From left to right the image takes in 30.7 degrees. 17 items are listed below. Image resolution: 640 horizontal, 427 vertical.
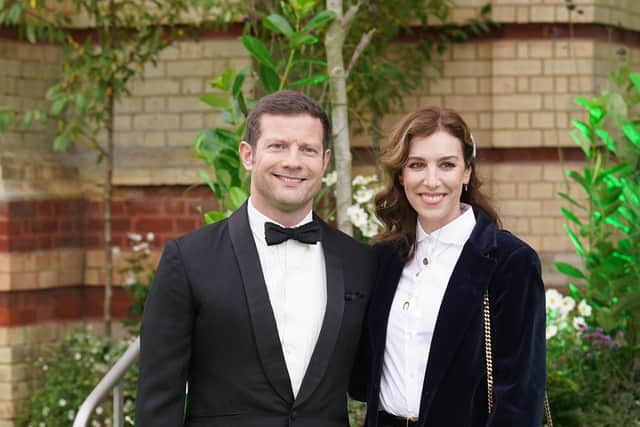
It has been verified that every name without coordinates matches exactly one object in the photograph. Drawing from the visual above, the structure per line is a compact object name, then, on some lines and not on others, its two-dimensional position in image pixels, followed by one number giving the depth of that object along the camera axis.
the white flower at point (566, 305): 5.74
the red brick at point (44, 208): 7.08
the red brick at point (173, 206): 7.24
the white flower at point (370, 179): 5.85
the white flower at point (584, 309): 5.64
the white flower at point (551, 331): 5.49
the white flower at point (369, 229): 5.66
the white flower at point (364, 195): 5.77
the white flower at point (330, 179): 5.82
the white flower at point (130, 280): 7.22
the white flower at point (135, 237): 7.20
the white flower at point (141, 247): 7.11
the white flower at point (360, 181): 5.86
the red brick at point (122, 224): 7.38
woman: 3.04
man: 3.10
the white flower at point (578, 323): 5.69
